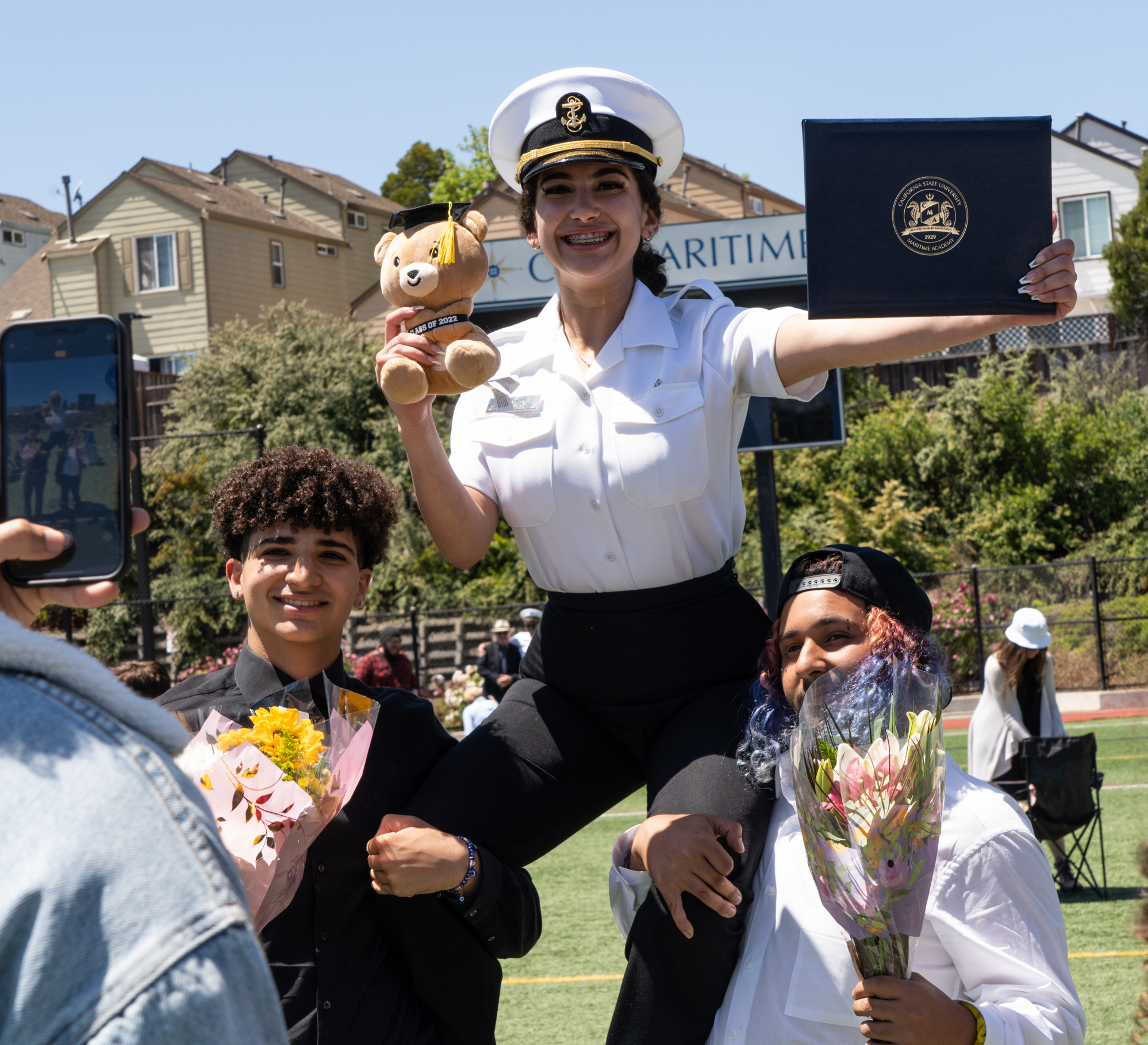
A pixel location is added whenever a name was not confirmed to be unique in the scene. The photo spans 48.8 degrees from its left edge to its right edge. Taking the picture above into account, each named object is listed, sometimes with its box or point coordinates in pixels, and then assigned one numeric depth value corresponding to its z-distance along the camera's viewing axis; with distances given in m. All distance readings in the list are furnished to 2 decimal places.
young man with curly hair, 2.64
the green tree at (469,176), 40.59
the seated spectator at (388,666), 13.59
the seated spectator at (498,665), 13.72
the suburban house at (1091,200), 33.84
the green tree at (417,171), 47.41
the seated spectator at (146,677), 5.86
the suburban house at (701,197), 29.95
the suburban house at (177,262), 30.83
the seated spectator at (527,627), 13.57
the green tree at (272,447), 21.62
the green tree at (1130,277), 27.67
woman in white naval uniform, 2.76
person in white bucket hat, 7.87
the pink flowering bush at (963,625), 18.41
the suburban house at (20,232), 44.41
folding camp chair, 7.09
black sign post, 9.31
